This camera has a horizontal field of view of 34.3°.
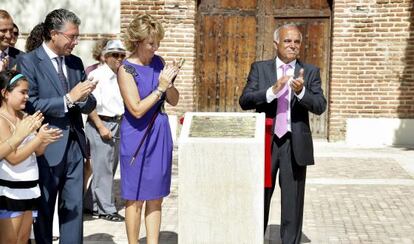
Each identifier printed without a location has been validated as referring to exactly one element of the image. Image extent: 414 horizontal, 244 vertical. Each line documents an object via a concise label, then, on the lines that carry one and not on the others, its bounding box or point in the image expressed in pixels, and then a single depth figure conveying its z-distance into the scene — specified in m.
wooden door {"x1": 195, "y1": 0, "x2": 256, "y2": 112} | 13.80
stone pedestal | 5.07
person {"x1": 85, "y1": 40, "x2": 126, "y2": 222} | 7.07
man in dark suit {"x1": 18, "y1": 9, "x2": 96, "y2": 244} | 4.70
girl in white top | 4.43
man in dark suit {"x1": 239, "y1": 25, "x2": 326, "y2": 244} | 5.49
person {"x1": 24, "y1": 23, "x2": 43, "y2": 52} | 5.99
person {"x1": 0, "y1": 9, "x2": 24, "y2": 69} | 5.63
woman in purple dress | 5.09
